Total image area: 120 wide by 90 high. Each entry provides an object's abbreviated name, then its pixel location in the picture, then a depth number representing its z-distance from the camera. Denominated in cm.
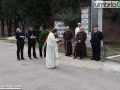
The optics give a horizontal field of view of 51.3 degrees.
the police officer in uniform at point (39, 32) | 806
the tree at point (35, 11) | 1651
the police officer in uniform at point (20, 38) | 702
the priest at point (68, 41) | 838
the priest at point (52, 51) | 584
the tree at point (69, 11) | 1143
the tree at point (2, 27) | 2350
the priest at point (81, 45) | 749
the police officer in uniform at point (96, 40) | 719
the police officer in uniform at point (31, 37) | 739
